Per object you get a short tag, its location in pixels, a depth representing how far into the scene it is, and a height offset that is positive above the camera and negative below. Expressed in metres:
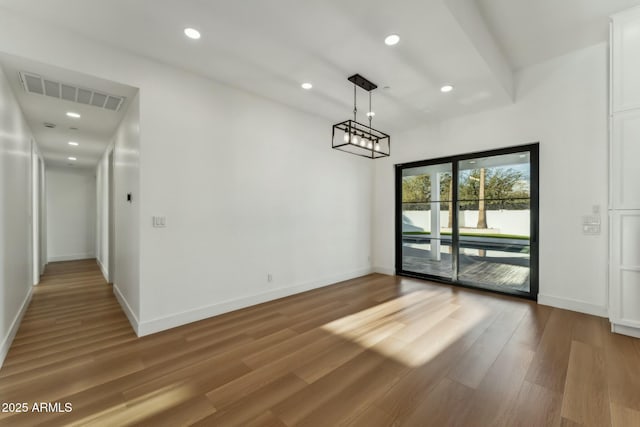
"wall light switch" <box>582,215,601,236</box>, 3.50 -0.17
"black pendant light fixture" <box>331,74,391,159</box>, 3.29 +0.98
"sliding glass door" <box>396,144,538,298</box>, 4.22 -0.15
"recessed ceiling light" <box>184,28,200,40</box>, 2.57 +1.76
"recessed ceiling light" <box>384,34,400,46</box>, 2.67 +1.76
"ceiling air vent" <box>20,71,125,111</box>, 2.80 +1.38
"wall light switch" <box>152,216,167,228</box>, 3.04 -0.11
